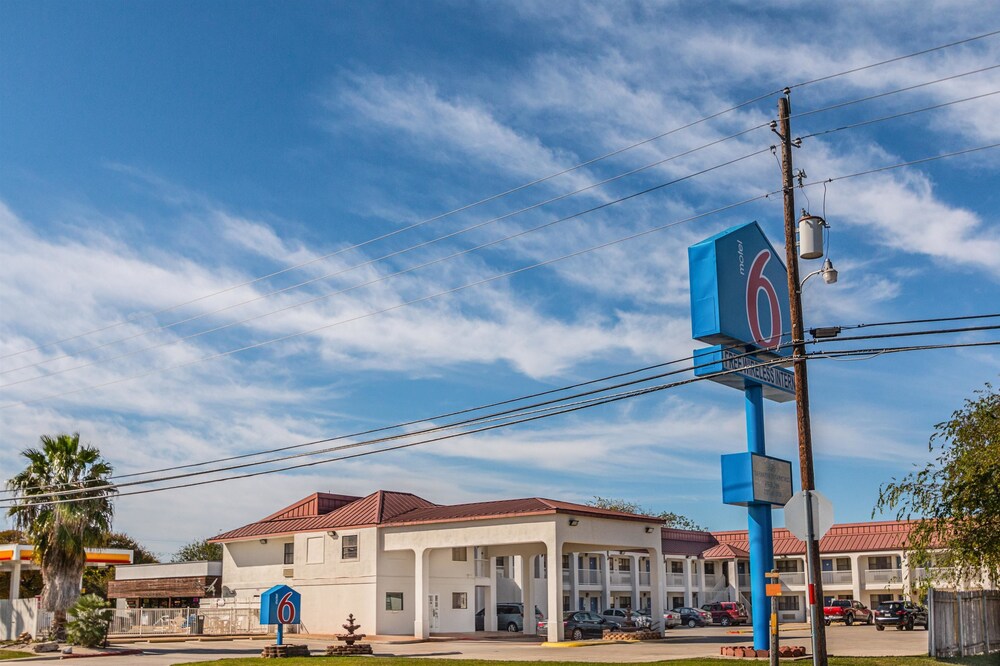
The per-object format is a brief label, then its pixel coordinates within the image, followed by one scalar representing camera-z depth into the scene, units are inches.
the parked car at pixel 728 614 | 2491.4
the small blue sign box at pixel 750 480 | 1122.0
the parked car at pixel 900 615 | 1916.8
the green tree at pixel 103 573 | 3073.3
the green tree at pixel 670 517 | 4864.2
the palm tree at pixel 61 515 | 1624.0
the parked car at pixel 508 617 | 2060.8
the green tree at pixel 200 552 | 4412.2
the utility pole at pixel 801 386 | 757.9
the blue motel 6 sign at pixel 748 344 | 1112.8
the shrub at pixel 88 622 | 1481.3
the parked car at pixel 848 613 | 2277.3
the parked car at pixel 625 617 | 1820.6
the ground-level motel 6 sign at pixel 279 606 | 1359.5
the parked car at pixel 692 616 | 2464.3
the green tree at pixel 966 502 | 910.4
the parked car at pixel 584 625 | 1740.9
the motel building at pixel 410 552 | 1692.9
